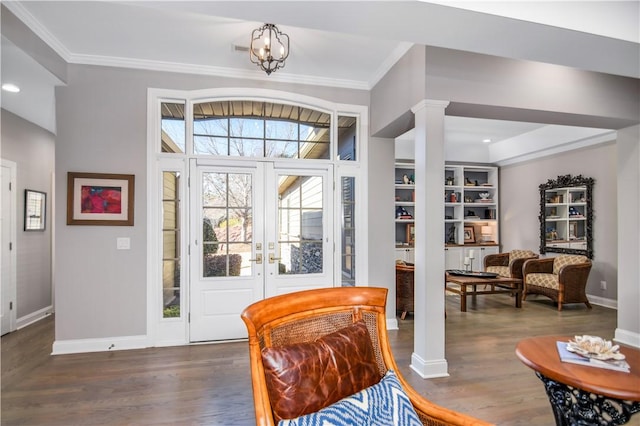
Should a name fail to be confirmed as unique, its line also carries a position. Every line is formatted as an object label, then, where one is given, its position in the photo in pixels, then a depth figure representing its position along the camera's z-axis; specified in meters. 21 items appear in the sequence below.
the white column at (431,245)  2.90
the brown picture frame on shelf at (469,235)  7.40
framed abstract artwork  3.39
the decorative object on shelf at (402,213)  7.00
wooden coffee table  4.97
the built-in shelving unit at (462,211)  7.08
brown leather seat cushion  1.16
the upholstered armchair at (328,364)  1.16
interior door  3.92
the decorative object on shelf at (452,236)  7.41
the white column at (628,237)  3.66
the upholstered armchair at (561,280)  5.06
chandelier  2.90
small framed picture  4.33
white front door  3.70
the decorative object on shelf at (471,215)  7.48
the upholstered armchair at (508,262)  5.96
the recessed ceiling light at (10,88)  3.31
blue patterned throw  1.11
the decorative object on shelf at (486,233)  7.55
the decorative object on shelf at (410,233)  6.95
